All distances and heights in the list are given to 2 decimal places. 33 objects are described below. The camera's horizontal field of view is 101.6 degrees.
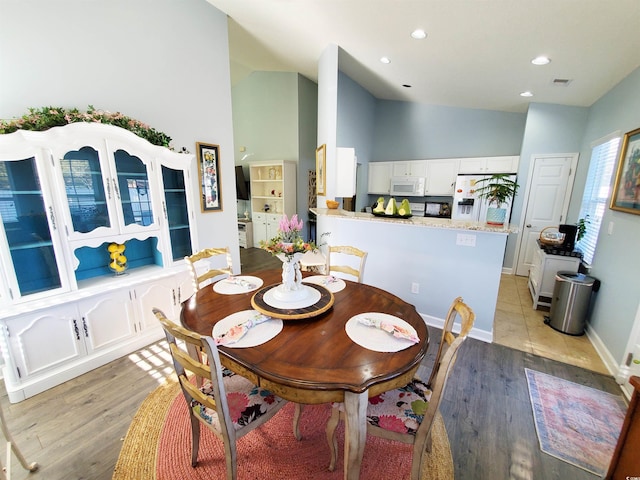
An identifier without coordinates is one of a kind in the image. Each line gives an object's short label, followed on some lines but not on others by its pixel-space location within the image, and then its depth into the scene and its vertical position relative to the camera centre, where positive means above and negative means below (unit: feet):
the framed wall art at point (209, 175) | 10.47 +0.53
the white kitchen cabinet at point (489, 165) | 14.39 +1.43
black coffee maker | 10.30 -1.78
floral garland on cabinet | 5.82 +1.68
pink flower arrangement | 5.01 -1.02
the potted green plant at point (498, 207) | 7.66 -0.53
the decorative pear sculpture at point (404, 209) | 9.45 -0.70
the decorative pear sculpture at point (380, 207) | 9.90 -0.69
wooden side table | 3.61 -3.61
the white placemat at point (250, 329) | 4.10 -2.35
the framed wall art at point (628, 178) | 7.23 +0.39
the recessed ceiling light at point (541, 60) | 8.40 +4.21
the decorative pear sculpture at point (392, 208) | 9.62 -0.68
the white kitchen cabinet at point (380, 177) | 18.06 +0.85
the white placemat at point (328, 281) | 6.18 -2.26
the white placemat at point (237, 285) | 5.96 -2.27
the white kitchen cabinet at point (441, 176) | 15.98 +0.85
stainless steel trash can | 8.66 -3.69
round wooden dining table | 3.36 -2.41
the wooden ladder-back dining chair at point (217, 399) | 3.50 -3.40
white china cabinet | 5.91 -1.49
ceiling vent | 9.82 +4.11
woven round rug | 4.65 -4.98
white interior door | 13.05 -0.19
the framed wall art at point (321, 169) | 12.74 +1.00
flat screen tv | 20.92 +0.28
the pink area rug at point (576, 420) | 5.05 -4.97
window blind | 9.52 -0.01
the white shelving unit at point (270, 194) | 18.56 -0.40
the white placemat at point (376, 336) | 4.01 -2.36
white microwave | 16.88 +0.23
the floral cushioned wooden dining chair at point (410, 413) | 3.61 -3.44
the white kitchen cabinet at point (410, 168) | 16.90 +1.38
